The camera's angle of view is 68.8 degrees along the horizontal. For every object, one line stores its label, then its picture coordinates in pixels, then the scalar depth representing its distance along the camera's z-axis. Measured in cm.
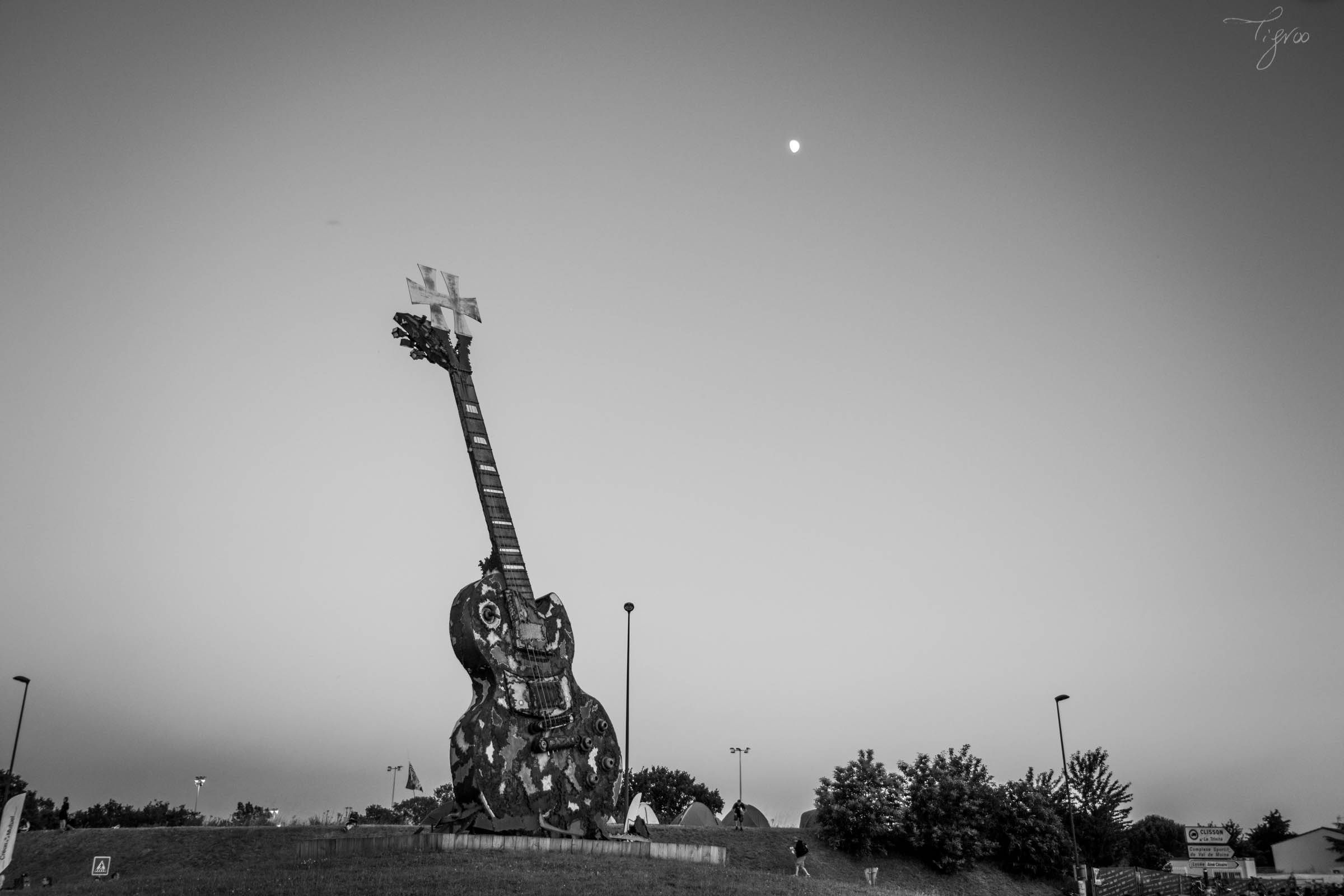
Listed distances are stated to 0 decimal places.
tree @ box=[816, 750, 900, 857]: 4553
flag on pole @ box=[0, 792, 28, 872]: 1600
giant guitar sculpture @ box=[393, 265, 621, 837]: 2327
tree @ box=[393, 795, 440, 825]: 8350
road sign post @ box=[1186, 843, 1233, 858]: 3862
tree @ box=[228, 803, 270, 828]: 5606
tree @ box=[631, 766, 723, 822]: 9288
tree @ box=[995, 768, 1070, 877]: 4681
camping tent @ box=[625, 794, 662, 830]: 4297
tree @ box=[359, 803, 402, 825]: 8047
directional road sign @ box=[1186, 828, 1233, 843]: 3878
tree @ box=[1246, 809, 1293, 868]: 9744
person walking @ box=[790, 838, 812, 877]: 3700
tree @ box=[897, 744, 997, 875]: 4534
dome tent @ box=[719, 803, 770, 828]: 5662
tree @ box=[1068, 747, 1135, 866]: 5228
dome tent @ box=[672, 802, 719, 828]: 5484
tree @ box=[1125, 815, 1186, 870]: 6631
